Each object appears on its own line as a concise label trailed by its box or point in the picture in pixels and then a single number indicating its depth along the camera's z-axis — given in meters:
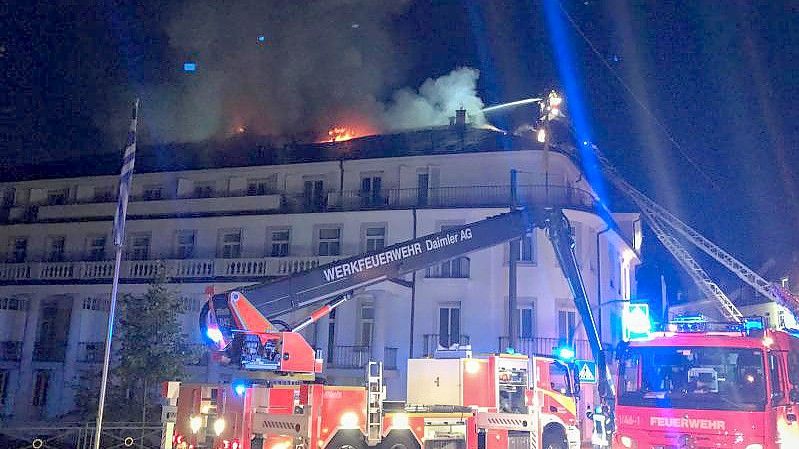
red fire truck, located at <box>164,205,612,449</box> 12.41
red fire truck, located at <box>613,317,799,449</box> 10.15
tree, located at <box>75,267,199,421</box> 22.64
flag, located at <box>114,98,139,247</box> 13.42
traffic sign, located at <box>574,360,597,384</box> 15.90
